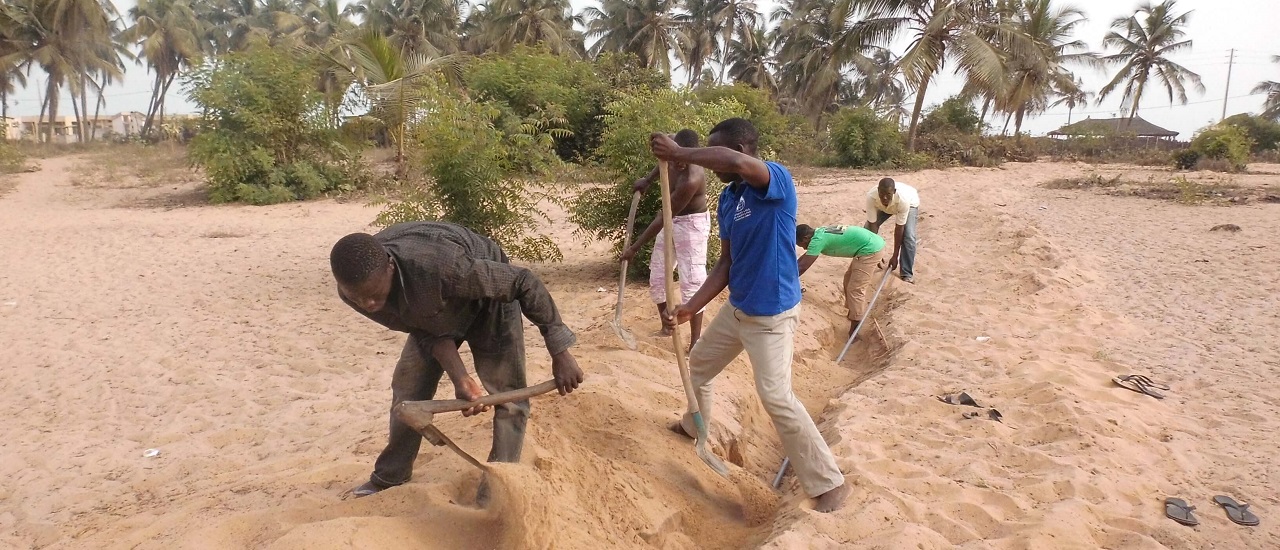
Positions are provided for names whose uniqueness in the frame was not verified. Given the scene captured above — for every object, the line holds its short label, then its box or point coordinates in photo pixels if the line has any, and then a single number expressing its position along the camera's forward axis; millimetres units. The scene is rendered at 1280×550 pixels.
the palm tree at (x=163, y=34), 39312
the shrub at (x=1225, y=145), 19922
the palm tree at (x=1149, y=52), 33000
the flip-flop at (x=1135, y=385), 4723
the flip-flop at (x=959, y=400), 4609
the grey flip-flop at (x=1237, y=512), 3193
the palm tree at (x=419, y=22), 36219
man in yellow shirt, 7305
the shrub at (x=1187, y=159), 21281
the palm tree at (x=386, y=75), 12992
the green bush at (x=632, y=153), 7117
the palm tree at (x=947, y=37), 20125
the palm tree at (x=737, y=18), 36438
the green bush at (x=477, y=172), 7188
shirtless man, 4922
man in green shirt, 5754
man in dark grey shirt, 2541
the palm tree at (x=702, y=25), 36656
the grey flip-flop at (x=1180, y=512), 3207
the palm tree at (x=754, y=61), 38312
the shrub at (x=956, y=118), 25141
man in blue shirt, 3070
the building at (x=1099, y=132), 27938
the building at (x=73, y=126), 39347
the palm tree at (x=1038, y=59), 26281
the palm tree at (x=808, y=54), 29794
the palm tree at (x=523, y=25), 31417
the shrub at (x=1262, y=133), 28422
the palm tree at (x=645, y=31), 31984
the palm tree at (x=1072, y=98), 35744
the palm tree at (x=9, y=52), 28203
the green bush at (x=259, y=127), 13555
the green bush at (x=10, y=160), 20766
